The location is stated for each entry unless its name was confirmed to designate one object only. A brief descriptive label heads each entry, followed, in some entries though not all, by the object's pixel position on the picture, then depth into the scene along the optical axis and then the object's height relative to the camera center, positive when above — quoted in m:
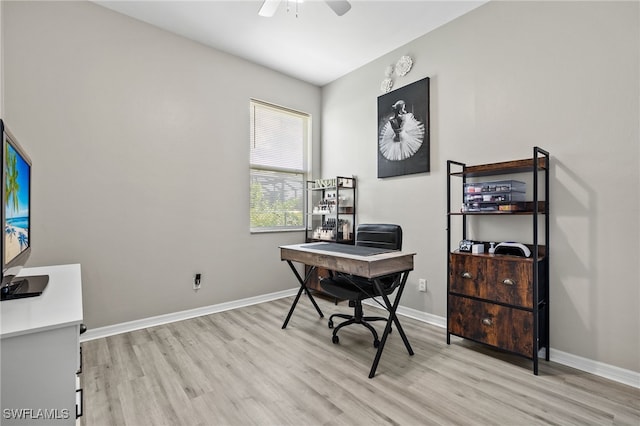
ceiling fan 2.08 +1.41
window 3.75 +0.58
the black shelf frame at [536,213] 2.04 -0.01
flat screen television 1.25 -0.06
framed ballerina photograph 3.07 +0.86
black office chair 2.38 -0.59
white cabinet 0.91 -0.48
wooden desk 2.08 -0.39
